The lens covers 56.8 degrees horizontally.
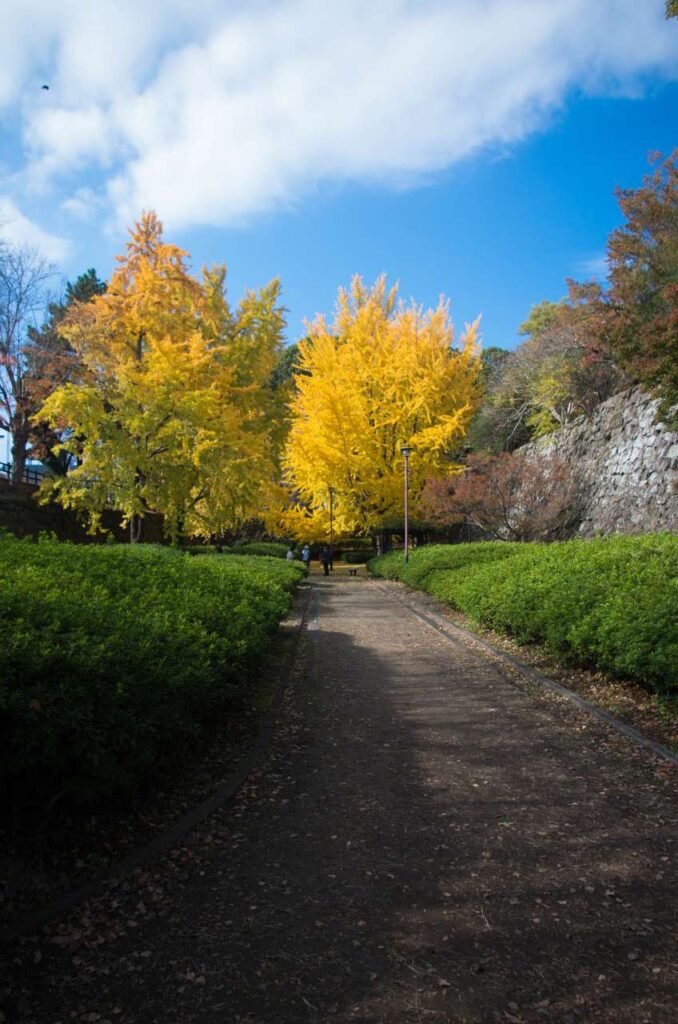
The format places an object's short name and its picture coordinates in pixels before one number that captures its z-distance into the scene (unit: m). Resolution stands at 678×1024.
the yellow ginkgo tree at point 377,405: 24.53
